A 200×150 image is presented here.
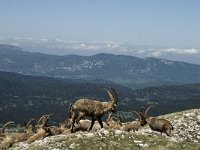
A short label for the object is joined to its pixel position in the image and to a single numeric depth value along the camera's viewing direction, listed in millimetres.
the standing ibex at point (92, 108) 28938
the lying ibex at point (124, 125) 37750
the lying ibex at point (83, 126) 35606
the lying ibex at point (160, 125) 34594
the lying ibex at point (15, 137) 30466
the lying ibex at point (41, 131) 30891
